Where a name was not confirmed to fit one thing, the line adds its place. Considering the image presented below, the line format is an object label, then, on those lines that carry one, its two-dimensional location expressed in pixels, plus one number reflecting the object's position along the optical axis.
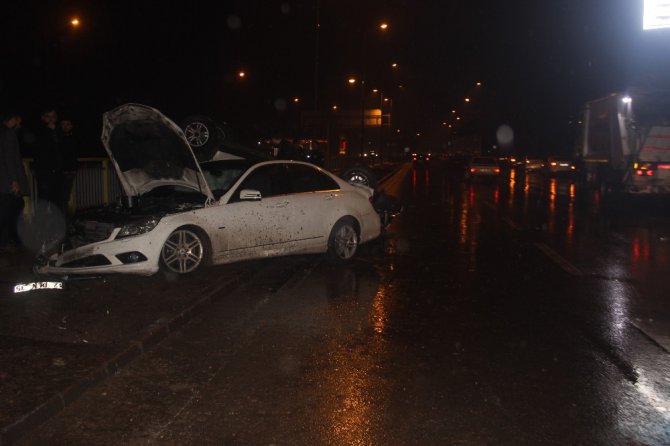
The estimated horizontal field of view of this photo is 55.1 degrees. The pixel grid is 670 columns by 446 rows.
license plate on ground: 6.79
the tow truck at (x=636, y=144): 18.81
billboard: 28.25
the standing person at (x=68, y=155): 10.20
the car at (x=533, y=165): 47.14
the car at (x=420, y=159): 74.55
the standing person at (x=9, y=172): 8.22
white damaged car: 7.29
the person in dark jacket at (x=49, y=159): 9.51
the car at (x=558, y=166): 37.44
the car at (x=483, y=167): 36.50
